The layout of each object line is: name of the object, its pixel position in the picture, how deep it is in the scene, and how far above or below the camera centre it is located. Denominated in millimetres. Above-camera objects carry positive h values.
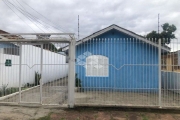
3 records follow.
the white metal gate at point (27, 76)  7566 -528
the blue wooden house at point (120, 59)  11508 +370
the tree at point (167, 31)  24166 +4384
